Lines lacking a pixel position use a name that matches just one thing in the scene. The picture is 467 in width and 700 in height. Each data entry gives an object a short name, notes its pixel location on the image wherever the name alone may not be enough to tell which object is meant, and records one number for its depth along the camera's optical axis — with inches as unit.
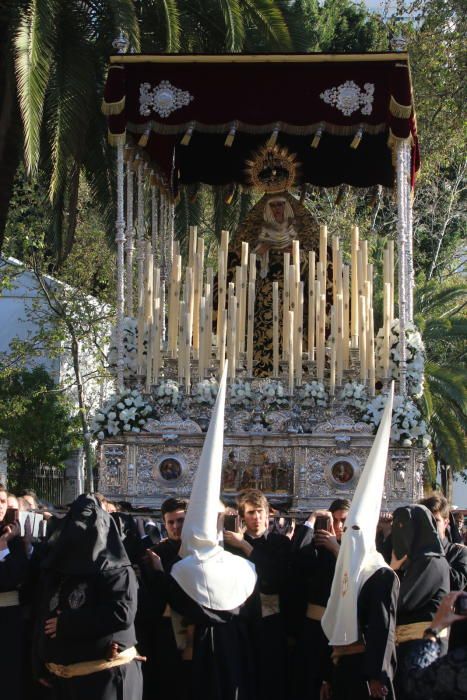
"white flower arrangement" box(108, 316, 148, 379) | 583.5
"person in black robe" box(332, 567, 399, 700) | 301.6
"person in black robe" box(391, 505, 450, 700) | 311.1
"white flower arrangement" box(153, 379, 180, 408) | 564.7
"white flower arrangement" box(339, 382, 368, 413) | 556.4
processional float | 553.6
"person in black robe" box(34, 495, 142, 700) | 306.5
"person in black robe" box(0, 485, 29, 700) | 351.6
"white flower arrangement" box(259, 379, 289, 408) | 564.7
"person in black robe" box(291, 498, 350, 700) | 352.8
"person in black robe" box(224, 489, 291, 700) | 342.6
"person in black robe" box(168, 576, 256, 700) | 321.4
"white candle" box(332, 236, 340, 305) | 576.1
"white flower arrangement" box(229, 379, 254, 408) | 564.1
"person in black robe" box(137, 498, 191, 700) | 335.6
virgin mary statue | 627.2
